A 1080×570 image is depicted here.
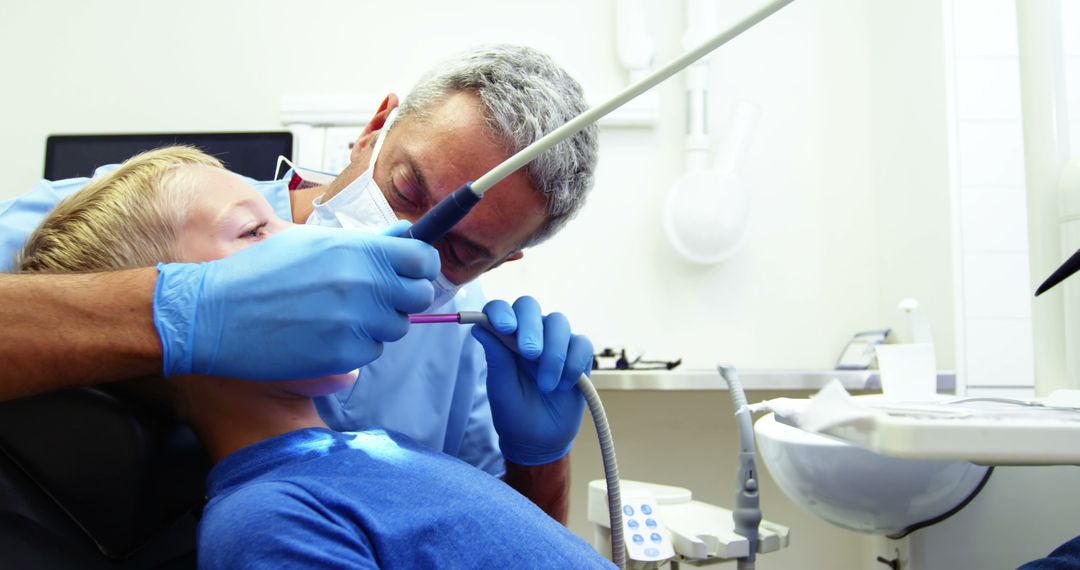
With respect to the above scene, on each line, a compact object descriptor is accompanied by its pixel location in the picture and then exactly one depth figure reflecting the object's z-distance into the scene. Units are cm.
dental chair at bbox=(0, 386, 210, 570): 85
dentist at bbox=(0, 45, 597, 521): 130
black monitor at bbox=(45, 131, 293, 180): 247
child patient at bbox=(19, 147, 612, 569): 92
